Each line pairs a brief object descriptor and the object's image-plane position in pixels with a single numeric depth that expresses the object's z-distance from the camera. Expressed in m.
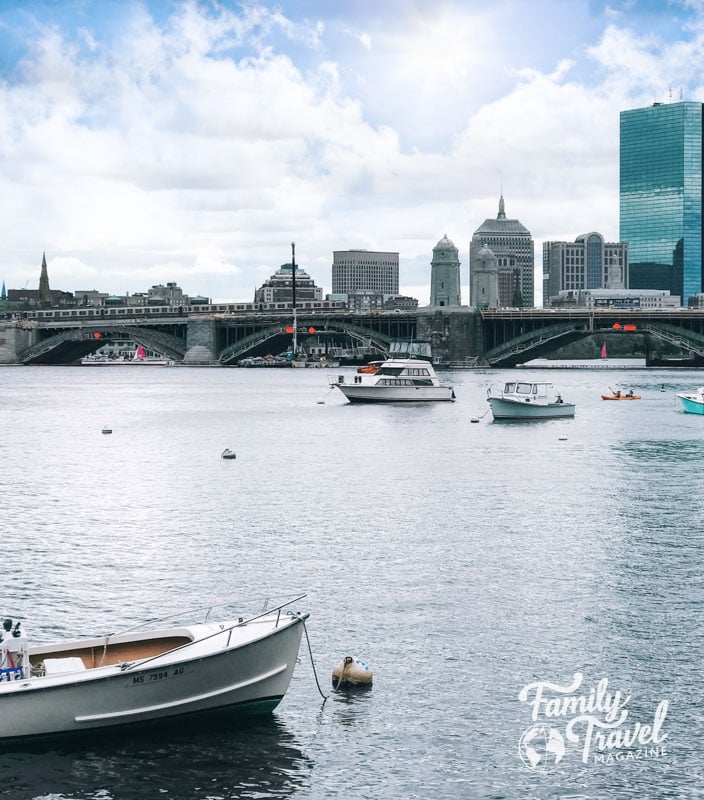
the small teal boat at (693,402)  138.38
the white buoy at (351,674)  33.69
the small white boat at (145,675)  28.83
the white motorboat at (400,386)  159.38
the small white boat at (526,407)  129.62
